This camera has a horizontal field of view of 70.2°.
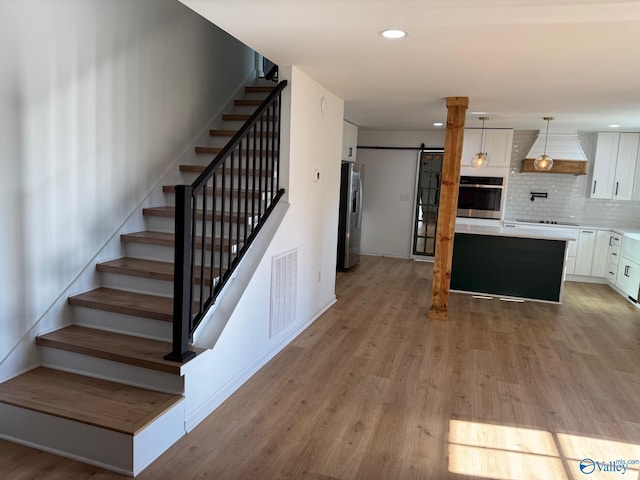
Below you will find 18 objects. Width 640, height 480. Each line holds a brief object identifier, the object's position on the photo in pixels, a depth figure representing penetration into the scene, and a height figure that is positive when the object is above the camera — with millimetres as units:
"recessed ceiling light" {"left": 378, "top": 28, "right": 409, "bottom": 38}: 2628 +933
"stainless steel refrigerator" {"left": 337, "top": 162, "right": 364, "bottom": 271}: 6797 -331
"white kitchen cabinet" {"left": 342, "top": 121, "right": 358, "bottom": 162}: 7020 +782
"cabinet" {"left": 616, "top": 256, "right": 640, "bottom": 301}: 5754 -931
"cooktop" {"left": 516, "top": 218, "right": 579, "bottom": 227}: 7051 -322
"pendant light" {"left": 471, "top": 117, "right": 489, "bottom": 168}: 6035 +501
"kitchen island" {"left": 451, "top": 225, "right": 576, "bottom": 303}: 5590 -781
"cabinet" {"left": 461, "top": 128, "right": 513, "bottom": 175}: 7043 +817
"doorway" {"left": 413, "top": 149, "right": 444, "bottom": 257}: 8094 -109
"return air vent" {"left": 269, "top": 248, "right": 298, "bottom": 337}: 3617 -850
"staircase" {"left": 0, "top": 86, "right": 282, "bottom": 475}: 2279 -1151
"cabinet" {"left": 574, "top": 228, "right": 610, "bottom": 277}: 6773 -712
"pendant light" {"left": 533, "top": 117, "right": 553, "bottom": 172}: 5877 +516
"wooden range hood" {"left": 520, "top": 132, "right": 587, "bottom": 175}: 6895 +749
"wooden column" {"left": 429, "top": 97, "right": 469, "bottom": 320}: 4617 -77
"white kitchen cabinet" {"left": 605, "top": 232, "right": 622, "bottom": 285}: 6434 -746
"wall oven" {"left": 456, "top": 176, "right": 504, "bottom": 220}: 7156 +13
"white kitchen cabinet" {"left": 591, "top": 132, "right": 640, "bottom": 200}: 6809 +601
